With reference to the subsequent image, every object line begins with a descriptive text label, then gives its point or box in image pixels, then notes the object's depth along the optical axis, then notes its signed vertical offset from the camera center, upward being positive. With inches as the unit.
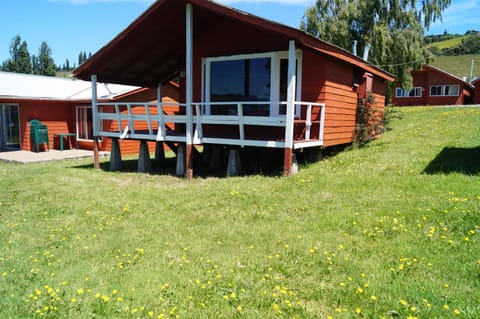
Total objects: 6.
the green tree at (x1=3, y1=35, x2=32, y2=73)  3080.7 +452.3
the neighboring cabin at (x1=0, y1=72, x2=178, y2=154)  649.0 +0.4
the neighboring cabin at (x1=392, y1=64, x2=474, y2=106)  1285.7 +107.9
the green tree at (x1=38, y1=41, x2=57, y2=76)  3218.8 +456.2
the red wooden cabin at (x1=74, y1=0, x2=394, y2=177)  327.6 +45.0
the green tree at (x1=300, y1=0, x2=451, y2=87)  963.3 +247.8
